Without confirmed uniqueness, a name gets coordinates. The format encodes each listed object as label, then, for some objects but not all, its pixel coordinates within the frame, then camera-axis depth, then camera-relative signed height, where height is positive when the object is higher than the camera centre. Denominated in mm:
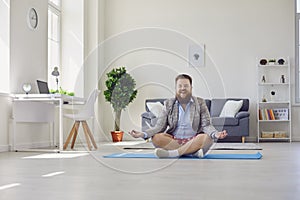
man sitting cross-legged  4195 -205
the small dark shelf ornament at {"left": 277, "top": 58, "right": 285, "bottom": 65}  8163 +726
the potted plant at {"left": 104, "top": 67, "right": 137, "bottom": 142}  8375 +228
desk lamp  6449 +416
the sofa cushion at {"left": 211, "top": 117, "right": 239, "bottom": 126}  7648 -302
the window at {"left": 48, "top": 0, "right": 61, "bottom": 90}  7617 +1079
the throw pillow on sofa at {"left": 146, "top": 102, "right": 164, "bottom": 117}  8104 -78
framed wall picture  8719 +867
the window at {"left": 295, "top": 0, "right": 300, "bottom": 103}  8297 +756
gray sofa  7621 -304
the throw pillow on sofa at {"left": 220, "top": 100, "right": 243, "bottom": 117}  7836 -91
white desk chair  5553 -158
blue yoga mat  4371 -518
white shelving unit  8109 +100
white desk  5336 -56
